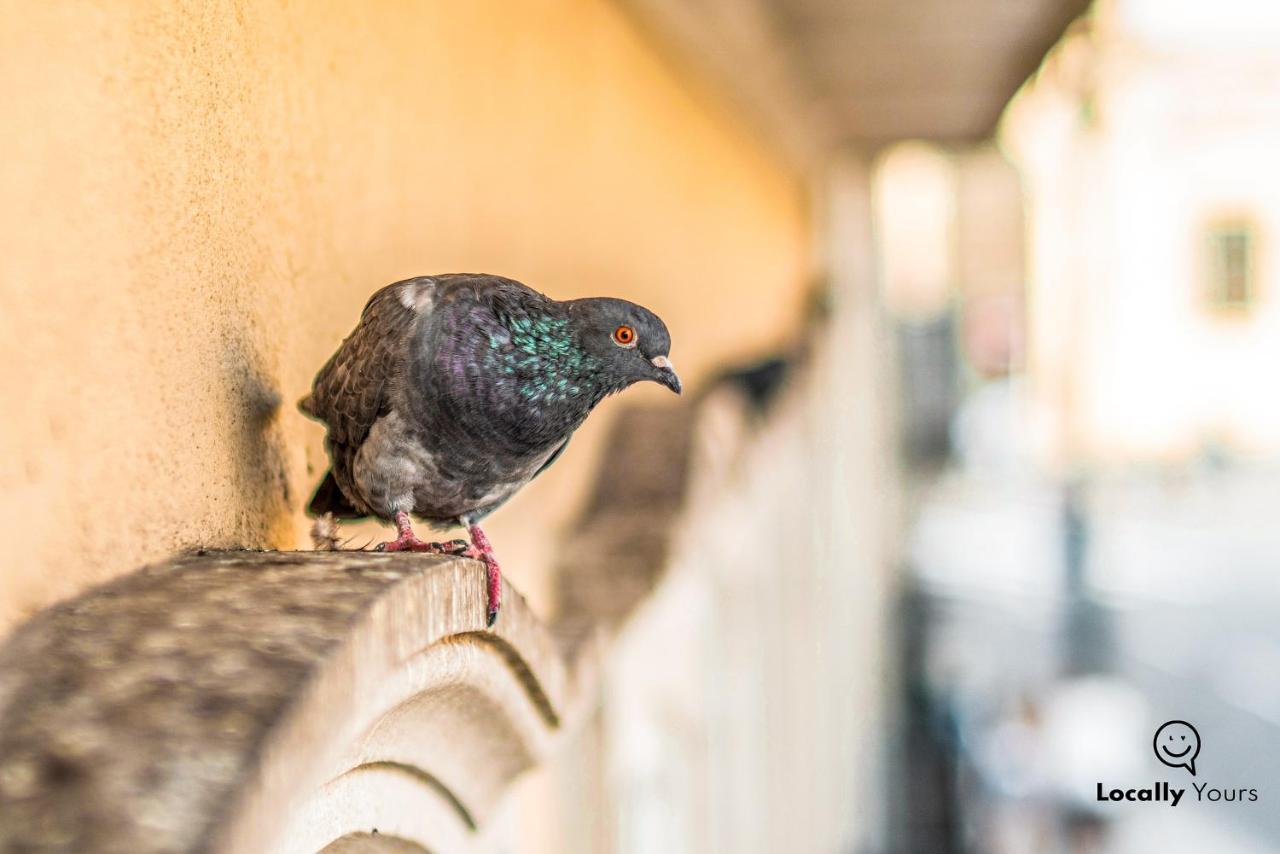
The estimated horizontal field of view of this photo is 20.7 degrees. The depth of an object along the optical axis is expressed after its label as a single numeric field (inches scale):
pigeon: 56.6
